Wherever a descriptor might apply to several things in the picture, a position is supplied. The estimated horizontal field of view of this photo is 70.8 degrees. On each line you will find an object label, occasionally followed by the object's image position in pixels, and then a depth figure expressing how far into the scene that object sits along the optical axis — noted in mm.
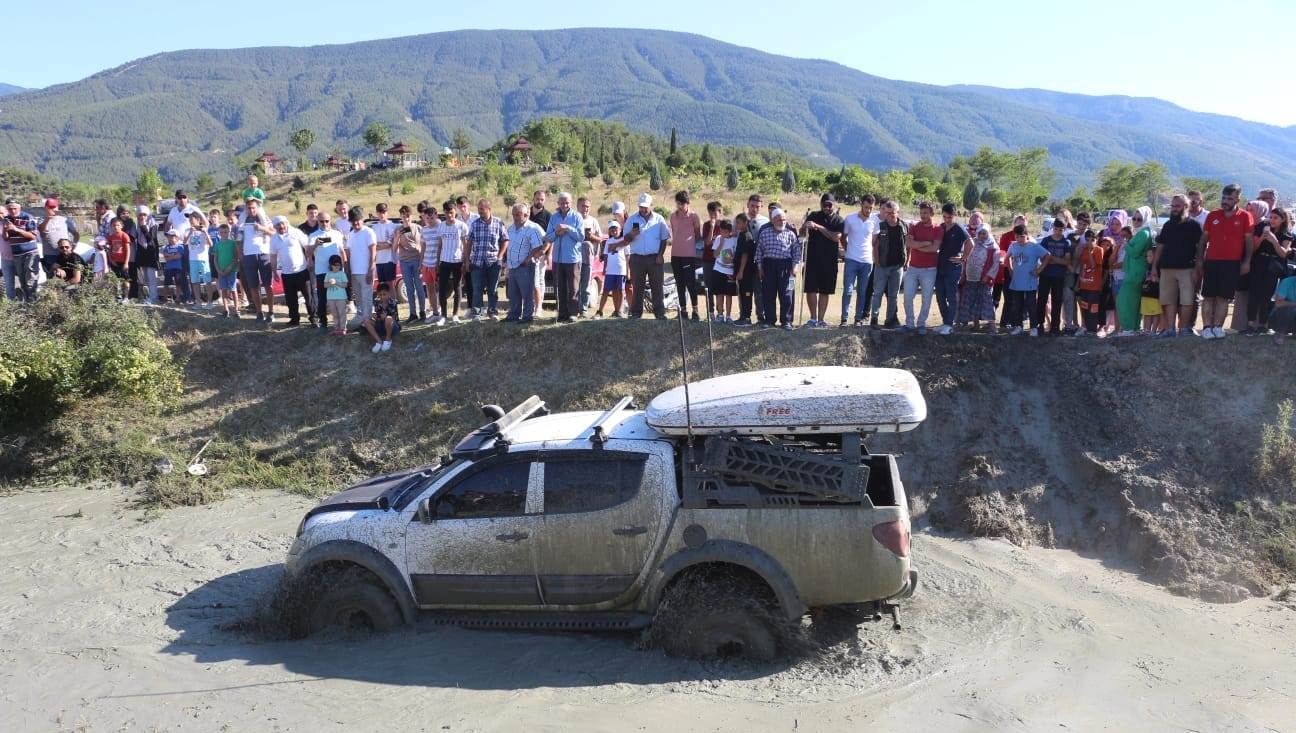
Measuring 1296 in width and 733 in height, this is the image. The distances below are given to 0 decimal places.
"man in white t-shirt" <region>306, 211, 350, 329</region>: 13906
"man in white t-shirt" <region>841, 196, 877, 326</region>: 12648
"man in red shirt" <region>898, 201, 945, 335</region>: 12516
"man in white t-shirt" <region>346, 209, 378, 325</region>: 13680
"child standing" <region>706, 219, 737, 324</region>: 13242
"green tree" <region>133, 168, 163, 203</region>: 63306
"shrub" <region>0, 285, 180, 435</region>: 12164
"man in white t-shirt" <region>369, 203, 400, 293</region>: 14133
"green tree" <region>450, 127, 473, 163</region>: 90588
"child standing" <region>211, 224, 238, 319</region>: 15117
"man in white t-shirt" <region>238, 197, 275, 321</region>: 14250
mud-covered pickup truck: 6477
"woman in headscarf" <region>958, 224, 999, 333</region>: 12695
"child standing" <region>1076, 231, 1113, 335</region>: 12336
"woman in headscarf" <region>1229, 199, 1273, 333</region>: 11555
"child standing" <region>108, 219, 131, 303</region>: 15758
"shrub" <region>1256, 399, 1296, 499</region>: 9656
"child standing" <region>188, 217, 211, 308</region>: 15211
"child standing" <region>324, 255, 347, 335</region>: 13523
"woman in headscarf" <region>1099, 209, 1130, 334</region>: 12492
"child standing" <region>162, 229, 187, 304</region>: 15656
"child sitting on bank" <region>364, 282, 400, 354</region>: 13398
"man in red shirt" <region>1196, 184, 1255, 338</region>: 11328
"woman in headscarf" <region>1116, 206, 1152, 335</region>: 12172
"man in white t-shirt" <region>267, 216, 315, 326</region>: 13977
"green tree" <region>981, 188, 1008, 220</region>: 61969
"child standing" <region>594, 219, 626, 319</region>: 14398
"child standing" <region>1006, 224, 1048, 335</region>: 12555
